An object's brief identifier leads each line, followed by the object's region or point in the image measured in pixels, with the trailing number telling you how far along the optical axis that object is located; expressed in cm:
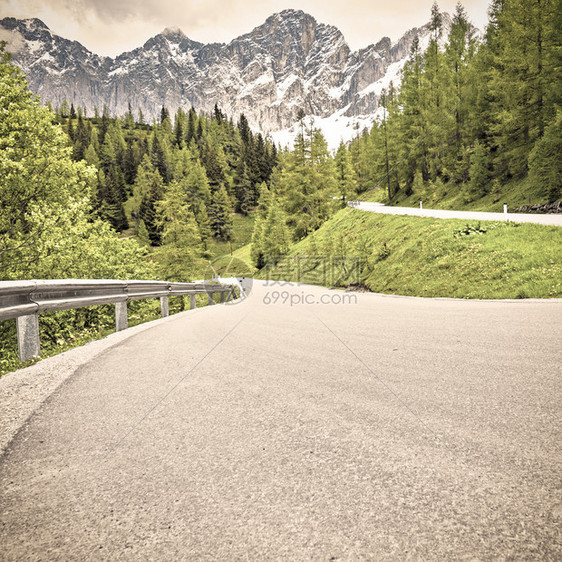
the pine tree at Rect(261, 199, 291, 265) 4666
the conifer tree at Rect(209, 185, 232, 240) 9462
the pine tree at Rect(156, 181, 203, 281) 3059
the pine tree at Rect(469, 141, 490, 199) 3275
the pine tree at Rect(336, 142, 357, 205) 5962
